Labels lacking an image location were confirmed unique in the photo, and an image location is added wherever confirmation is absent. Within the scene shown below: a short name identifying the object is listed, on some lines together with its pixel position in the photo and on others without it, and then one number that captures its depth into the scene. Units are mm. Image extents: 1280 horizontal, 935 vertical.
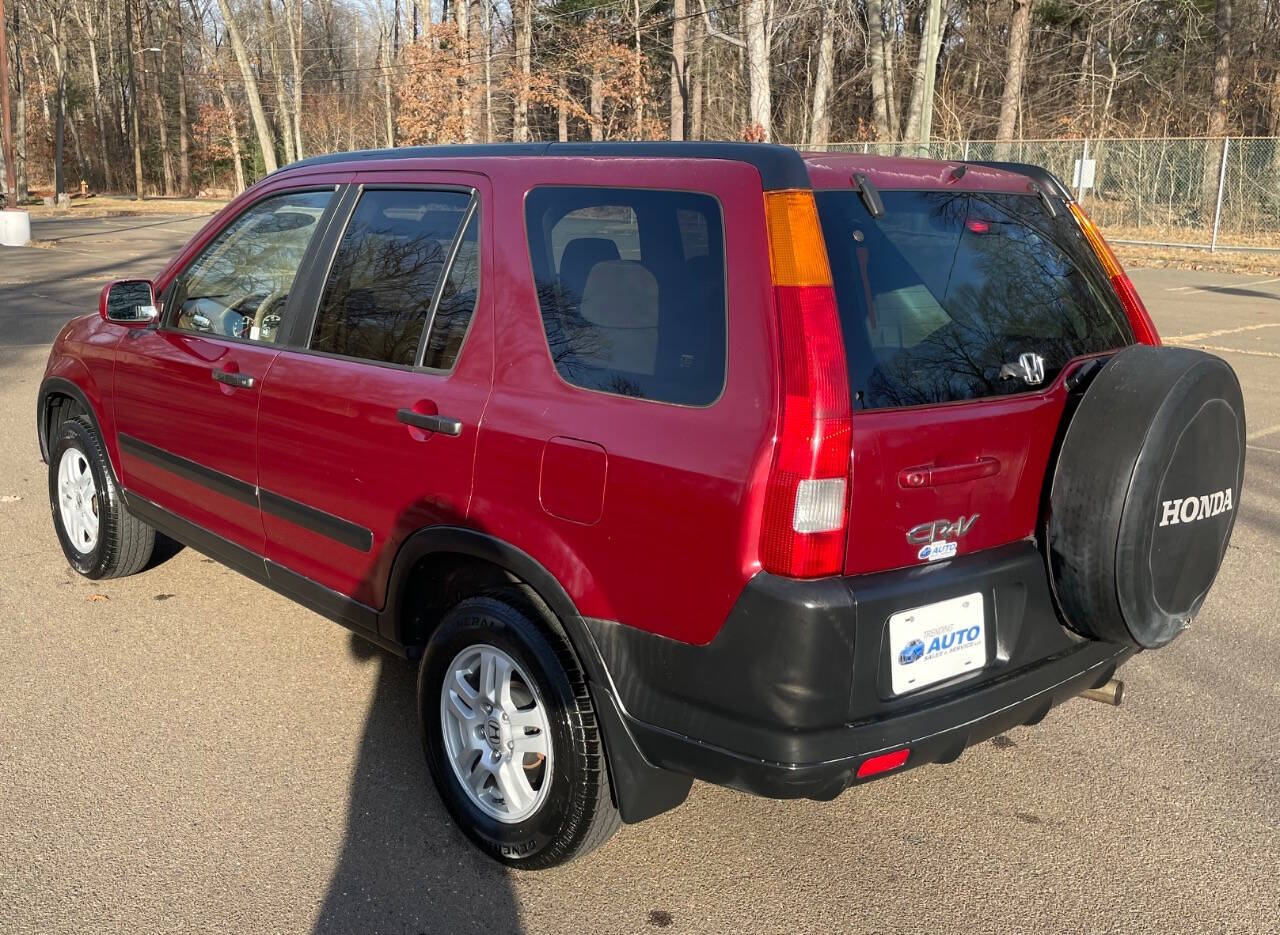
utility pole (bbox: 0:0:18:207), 29516
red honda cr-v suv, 2480
